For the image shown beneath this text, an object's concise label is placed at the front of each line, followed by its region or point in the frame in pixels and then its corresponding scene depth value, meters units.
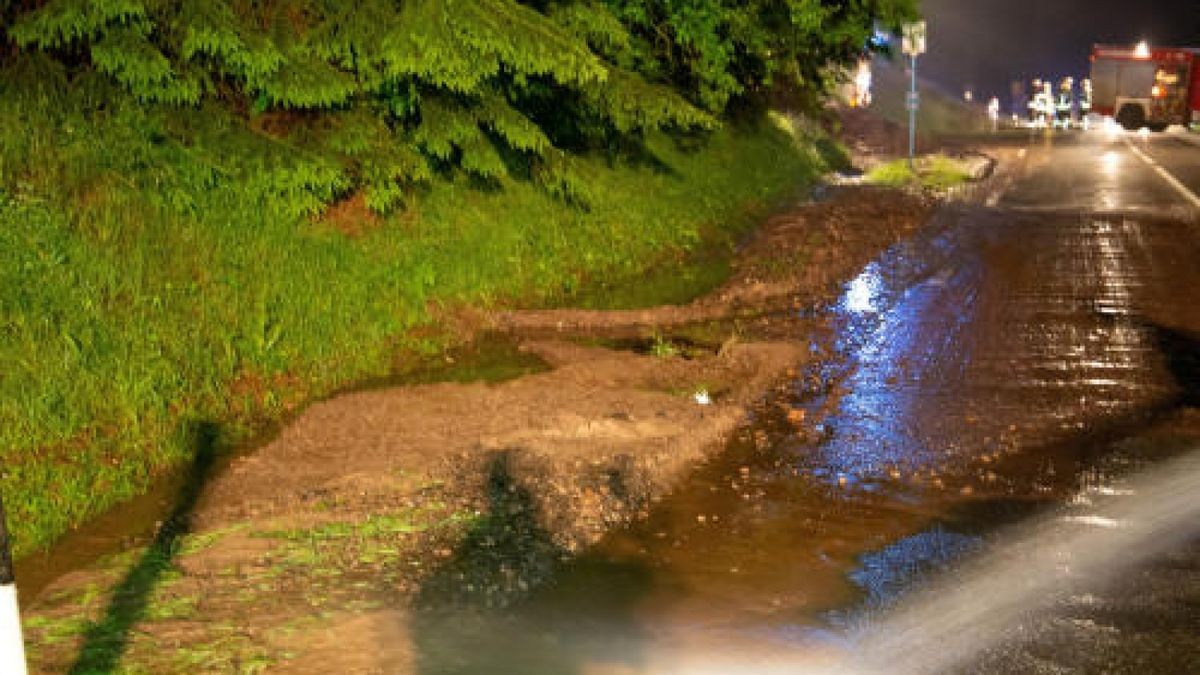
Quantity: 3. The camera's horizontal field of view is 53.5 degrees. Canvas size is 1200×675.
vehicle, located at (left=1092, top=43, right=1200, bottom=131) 51.47
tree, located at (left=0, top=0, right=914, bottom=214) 8.77
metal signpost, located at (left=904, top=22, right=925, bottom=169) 25.96
